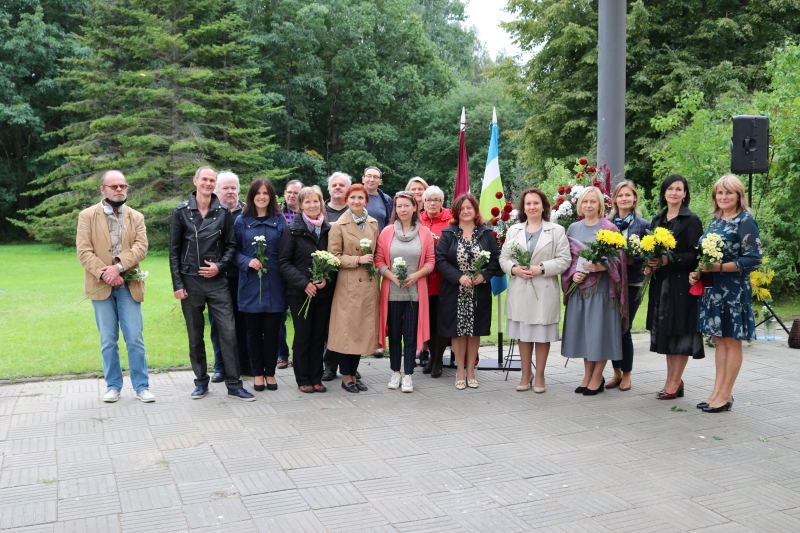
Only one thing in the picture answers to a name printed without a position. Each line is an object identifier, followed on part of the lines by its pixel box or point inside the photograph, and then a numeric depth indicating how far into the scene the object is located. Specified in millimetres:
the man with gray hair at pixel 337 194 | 7344
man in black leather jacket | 6625
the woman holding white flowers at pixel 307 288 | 6848
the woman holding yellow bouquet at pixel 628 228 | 7051
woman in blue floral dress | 6068
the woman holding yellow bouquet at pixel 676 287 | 6496
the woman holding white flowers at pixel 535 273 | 6848
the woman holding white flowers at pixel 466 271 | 7086
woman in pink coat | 7031
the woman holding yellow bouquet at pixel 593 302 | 6734
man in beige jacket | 6375
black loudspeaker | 8914
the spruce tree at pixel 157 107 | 27812
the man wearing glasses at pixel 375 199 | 8176
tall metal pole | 8625
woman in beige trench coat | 6914
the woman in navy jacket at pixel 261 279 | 6891
